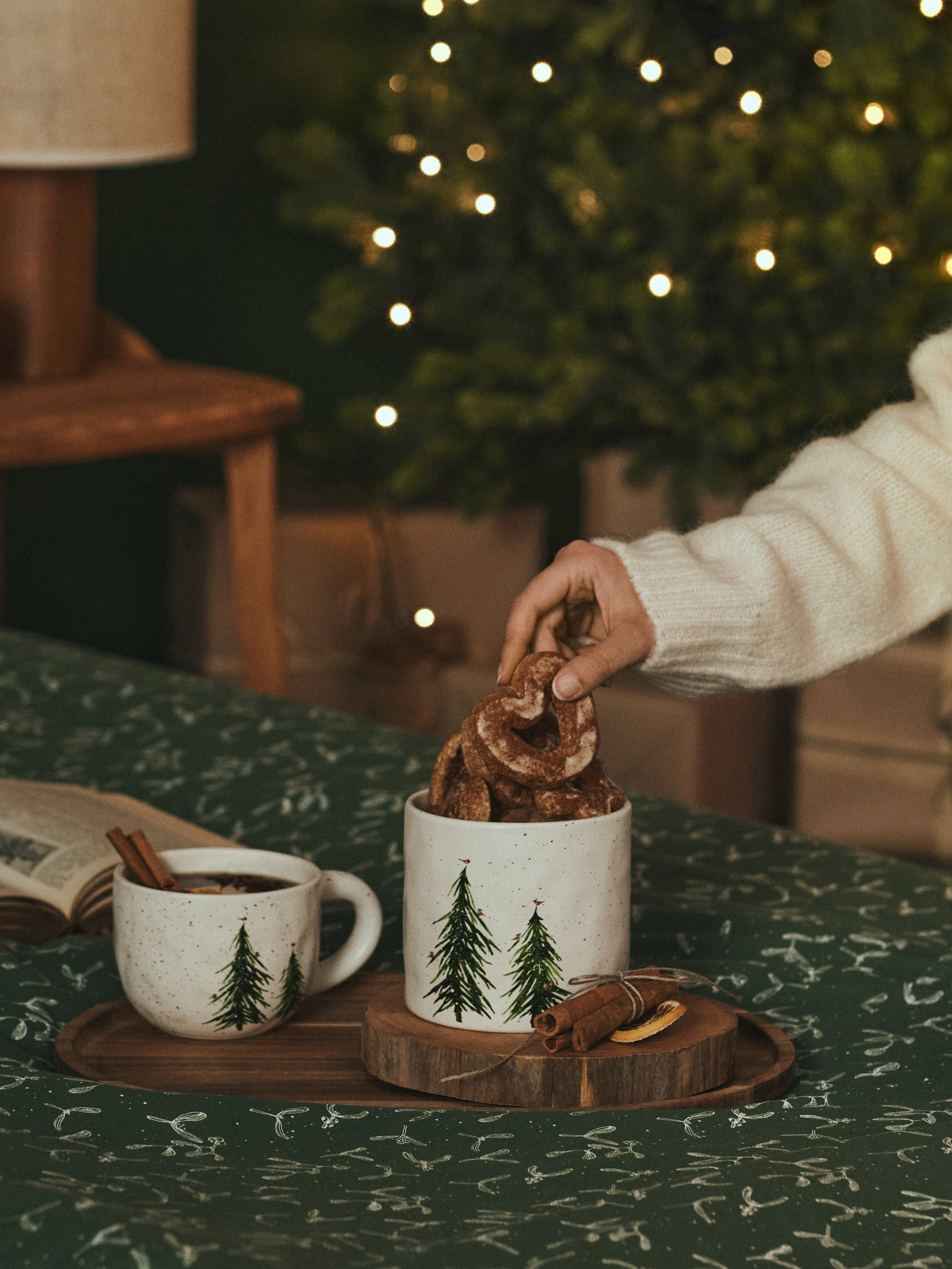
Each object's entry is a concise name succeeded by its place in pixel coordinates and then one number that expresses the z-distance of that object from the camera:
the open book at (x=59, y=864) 1.98
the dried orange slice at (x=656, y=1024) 1.72
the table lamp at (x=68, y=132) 3.36
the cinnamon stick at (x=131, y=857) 1.81
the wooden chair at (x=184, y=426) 3.25
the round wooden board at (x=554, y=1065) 1.70
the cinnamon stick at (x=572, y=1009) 1.71
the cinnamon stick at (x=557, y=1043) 1.71
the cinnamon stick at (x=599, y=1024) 1.70
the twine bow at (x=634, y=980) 1.73
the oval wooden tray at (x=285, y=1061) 1.73
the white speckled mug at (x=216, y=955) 1.77
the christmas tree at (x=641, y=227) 4.14
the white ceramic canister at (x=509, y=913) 1.73
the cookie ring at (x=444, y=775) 1.78
